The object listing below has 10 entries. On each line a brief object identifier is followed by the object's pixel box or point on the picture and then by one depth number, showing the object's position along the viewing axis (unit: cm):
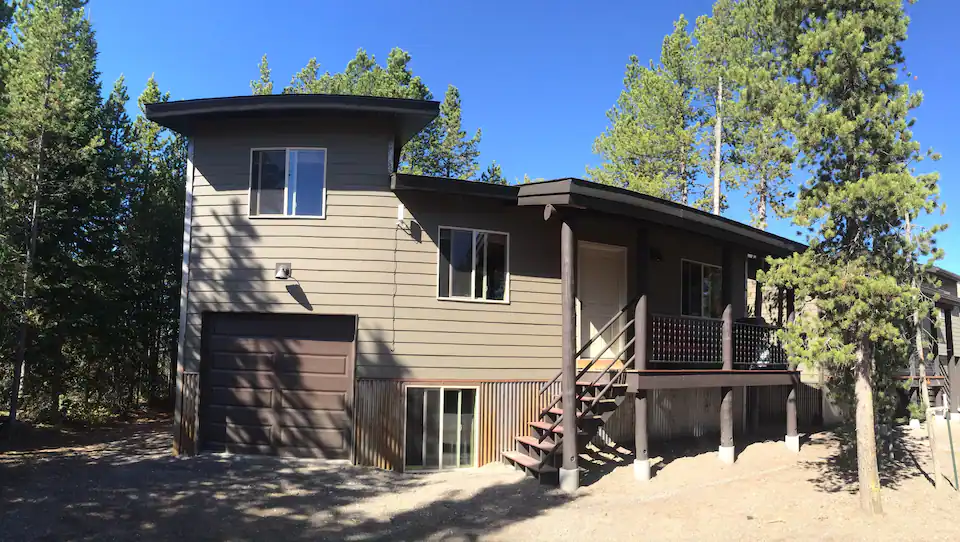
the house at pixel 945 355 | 1653
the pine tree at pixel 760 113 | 763
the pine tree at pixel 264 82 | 2541
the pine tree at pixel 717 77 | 1997
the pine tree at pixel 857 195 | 685
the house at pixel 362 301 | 893
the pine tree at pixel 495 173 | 2730
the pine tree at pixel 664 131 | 2189
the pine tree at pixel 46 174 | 1102
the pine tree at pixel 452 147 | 2639
